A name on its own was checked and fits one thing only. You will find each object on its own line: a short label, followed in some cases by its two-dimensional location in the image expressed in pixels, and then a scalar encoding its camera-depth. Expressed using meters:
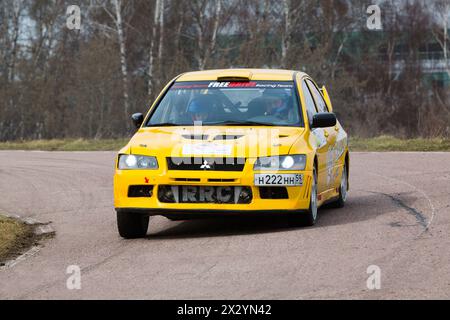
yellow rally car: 10.28
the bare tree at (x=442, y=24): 60.95
